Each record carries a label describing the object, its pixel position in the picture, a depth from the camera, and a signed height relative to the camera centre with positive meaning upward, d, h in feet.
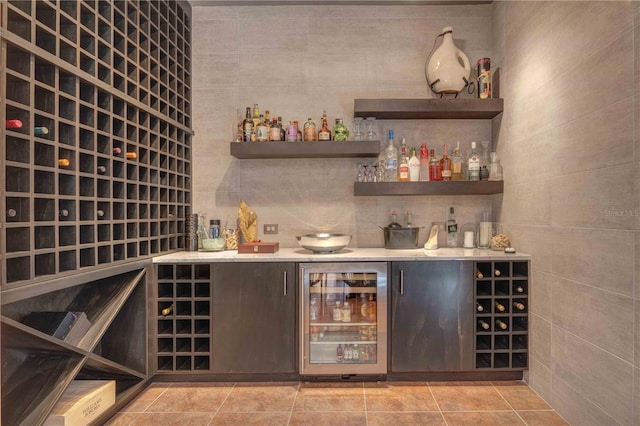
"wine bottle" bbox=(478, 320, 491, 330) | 7.11 -2.45
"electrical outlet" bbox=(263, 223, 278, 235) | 9.07 -0.49
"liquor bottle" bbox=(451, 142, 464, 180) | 8.70 +1.22
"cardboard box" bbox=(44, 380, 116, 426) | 4.99 -3.16
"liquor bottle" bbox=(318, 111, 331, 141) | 8.37 +1.99
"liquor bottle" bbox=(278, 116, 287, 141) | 8.48 +2.12
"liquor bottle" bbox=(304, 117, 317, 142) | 8.44 +2.08
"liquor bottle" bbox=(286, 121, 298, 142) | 8.39 +2.02
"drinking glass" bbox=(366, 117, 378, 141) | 8.80 +2.25
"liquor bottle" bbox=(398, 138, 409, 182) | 8.51 +1.20
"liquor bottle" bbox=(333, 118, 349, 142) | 8.39 +2.04
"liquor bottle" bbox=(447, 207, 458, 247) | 8.78 -0.46
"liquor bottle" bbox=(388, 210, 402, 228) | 8.86 -0.13
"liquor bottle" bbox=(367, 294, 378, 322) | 7.23 -2.17
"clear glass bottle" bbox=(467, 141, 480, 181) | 8.39 +1.19
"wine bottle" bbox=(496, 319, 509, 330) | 7.07 -2.43
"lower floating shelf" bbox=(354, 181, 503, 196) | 8.18 +0.62
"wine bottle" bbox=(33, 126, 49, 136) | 4.54 +1.11
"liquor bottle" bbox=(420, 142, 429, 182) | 8.80 +1.34
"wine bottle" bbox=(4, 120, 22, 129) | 4.13 +1.08
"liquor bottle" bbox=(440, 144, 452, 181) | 8.55 +1.23
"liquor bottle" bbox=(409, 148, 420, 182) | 8.55 +1.14
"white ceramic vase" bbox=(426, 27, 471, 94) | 8.43 +3.78
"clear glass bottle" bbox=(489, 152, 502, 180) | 8.37 +1.16
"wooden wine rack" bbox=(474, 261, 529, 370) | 7.09 -2.24
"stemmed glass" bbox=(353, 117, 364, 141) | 8.81 +2.21
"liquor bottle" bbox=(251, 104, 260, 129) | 8.56 +2.47
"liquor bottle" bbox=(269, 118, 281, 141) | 8.34 +2.00
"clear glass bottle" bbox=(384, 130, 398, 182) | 8.68 +1.28
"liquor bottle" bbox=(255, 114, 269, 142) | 8.34 +2.00
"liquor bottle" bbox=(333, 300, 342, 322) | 7.37 -2.29
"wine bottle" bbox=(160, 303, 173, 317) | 7.04 -2.17
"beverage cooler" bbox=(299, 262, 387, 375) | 7.09 -2.37
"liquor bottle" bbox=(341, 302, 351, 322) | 7.36 -2.28
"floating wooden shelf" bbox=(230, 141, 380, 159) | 8.15 +1.59
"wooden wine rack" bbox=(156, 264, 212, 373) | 7.08 -2.40
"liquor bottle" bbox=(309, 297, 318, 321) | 7.20 -2.21
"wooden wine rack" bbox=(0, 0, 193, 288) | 4.37 +1.31
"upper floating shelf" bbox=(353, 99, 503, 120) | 8.23 +2.69
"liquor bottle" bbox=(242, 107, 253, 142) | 8.40 +2.15
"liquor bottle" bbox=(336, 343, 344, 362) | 7.29 -3.18
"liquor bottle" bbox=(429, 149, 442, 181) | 8.73 +1.14
